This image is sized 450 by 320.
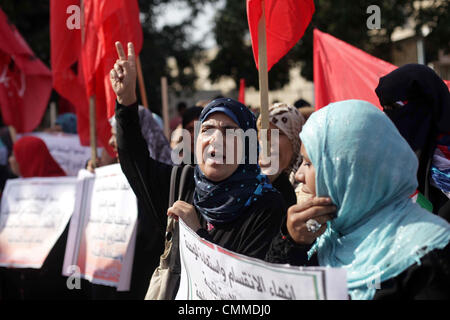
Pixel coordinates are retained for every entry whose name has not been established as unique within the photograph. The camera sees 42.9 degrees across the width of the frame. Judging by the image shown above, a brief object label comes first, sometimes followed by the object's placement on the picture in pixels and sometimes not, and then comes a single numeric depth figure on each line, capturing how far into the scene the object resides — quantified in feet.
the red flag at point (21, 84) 20.15
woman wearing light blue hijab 5.37
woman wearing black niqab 8.38
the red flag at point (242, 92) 19.13
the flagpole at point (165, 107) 17.11
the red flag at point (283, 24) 10.00
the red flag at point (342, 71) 12.50
